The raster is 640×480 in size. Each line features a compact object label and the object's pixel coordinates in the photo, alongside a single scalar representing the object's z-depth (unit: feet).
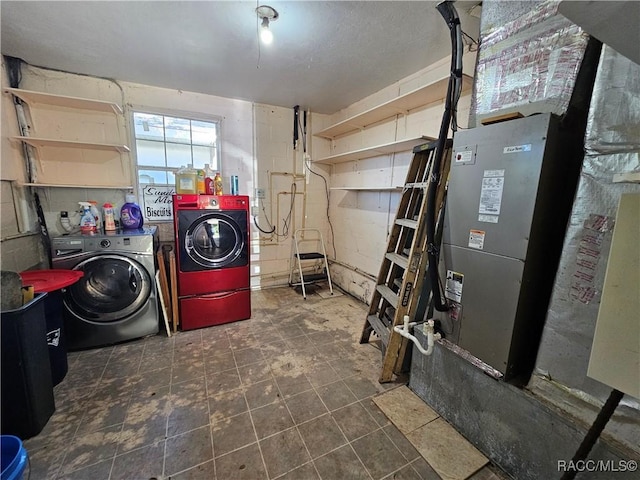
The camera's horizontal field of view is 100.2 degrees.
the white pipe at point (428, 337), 5.35
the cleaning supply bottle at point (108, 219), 8.30
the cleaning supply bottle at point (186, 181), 9.08
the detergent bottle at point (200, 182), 9.23
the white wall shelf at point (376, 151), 7.61
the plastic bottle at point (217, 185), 9.40
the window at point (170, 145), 9.93
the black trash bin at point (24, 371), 4.55
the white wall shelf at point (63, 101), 7.63
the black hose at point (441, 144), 5.32
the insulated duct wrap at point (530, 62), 3.96
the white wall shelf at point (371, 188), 9.52
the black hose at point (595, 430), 2.78
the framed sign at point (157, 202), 10.10
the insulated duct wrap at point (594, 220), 3.34
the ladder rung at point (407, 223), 6.59
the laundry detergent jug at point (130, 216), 8.89
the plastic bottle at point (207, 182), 9.33
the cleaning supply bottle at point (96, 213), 8.48
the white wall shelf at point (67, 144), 7.91
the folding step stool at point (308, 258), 12.48
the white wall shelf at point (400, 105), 6.70
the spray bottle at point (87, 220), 8.07
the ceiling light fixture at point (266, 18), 5.49
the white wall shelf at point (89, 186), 8.17
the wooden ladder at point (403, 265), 6.14
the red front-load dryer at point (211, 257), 8.27
